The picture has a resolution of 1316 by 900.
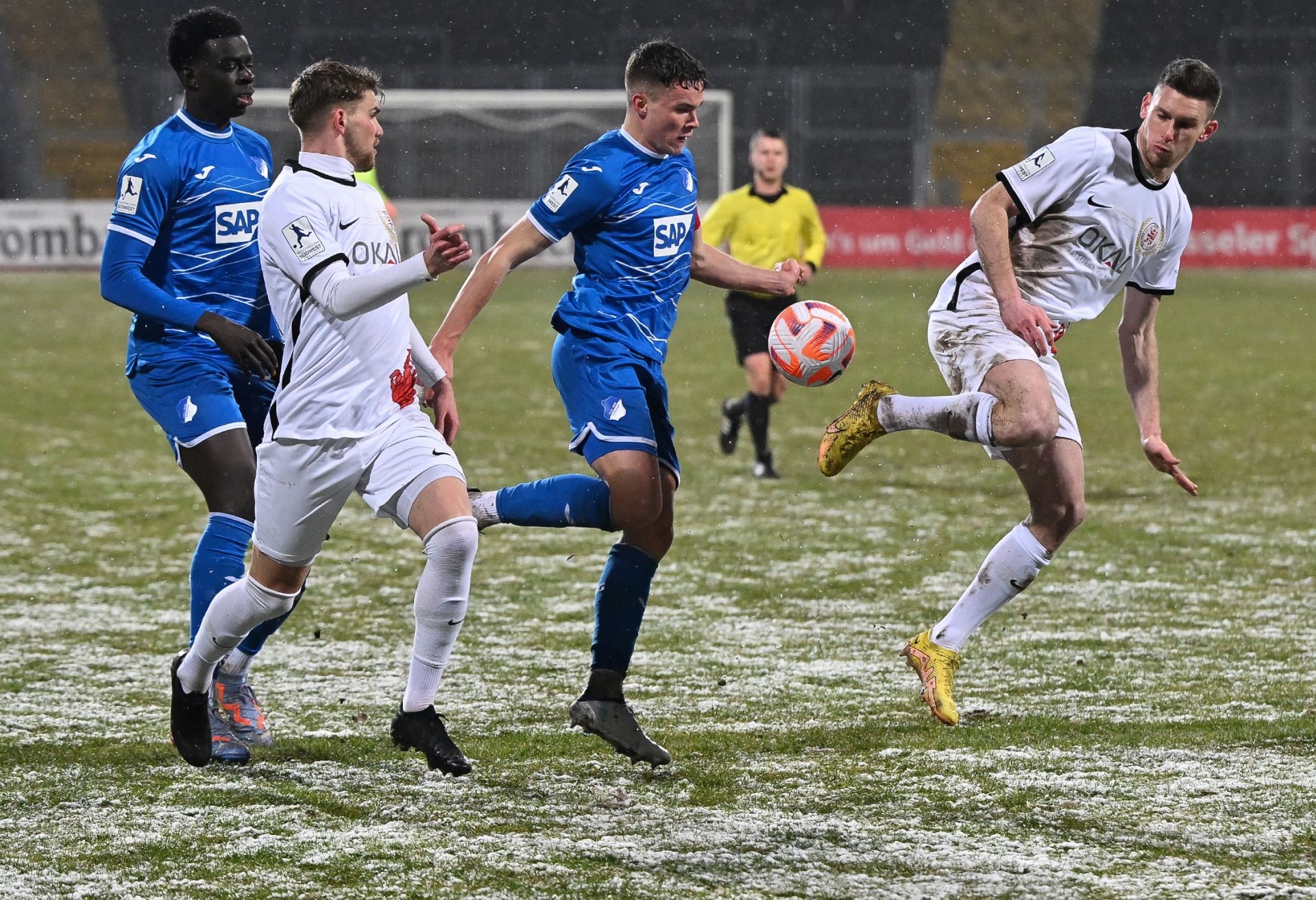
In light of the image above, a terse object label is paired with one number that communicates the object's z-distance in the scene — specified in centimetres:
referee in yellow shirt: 2333
